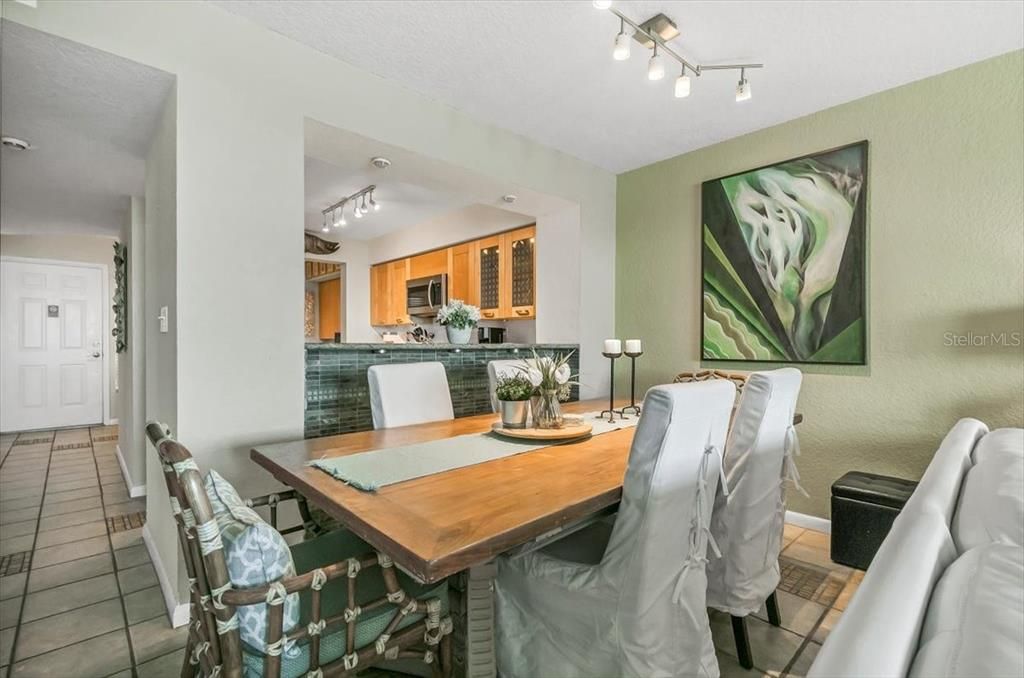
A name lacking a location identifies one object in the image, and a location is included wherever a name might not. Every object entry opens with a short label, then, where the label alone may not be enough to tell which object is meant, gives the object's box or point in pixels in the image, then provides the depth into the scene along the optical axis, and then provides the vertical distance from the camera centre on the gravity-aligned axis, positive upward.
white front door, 5.39 +0.05
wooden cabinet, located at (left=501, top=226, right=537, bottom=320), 4.17 +0.63
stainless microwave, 5.08 +0.55
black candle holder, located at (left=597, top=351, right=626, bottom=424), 2.36 -0.38
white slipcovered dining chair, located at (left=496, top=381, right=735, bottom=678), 1.18 -0.64
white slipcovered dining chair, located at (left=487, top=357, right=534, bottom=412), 2.67 -0.15
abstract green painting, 2.74 +0.50
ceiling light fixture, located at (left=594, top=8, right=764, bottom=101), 1.96 +1.35
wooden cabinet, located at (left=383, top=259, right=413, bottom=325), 5.72 +0.66
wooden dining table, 0.97 -0.40
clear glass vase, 2.01 -0.29
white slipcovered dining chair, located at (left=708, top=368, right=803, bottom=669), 1.56 -0.57
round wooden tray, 1.85 -0.36
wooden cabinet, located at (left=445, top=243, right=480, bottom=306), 4.80 +0.74
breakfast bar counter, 2.37 -0.19
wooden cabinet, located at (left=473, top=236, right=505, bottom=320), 4.46 +0.68
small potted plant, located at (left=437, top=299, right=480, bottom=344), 2.99 +0.16
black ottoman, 2.19 -0.83
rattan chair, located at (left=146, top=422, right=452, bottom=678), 0.95 -0.64
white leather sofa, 0.37 -0.24
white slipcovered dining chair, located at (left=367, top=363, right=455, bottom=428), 2.20 -0.24
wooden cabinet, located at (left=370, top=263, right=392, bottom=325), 6.01 +0.66
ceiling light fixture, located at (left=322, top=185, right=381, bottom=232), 4.30 +1.36
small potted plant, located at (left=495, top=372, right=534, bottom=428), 1.99 -0.24
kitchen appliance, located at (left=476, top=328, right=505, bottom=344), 4.63 +0.09
